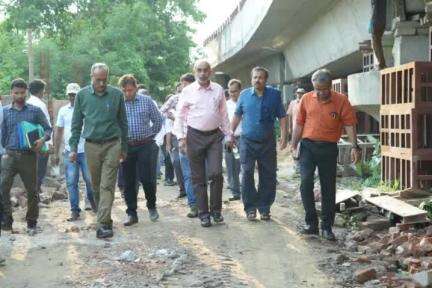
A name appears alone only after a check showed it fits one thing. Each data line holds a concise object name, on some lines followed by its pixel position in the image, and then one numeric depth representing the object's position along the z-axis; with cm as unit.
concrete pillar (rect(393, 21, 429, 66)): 1091
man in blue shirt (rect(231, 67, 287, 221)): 813
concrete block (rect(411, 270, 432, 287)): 514
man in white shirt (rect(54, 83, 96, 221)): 888
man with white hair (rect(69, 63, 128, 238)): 724
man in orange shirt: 711
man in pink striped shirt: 773
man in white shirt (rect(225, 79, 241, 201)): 1029
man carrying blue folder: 757
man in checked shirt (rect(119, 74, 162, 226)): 803
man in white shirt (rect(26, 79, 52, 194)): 910
